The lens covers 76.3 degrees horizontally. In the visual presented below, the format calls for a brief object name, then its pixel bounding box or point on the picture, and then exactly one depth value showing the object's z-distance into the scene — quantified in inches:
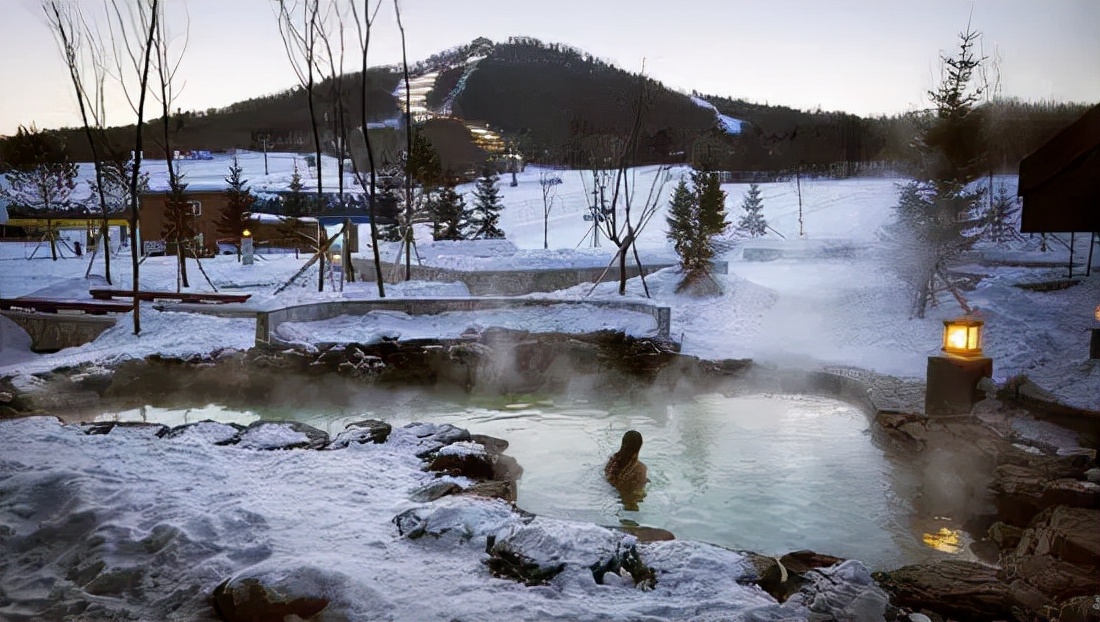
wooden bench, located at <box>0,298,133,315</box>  296.0
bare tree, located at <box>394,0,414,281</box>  407.2
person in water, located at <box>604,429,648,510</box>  175.9
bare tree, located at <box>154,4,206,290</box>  329.7
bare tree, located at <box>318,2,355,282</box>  394.0
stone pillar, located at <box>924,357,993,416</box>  195.3
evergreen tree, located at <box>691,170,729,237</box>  513.7
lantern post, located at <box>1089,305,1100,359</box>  210.8
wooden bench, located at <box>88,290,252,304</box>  370.0
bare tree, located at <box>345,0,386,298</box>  377.4
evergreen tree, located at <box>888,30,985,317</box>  391.2
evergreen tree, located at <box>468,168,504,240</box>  794.2
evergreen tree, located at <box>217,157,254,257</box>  749.3
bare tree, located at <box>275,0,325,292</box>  382.6
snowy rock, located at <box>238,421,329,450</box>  166.1
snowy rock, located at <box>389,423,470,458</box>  168.1
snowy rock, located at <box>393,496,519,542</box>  115.3
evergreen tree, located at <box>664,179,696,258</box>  498.3
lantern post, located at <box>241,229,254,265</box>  587.5
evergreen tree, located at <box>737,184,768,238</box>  849.5
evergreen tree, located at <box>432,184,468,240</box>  772.6
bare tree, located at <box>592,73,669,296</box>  432.5
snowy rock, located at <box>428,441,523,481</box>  157.9
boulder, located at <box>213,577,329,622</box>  90.3
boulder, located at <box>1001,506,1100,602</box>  109.0
